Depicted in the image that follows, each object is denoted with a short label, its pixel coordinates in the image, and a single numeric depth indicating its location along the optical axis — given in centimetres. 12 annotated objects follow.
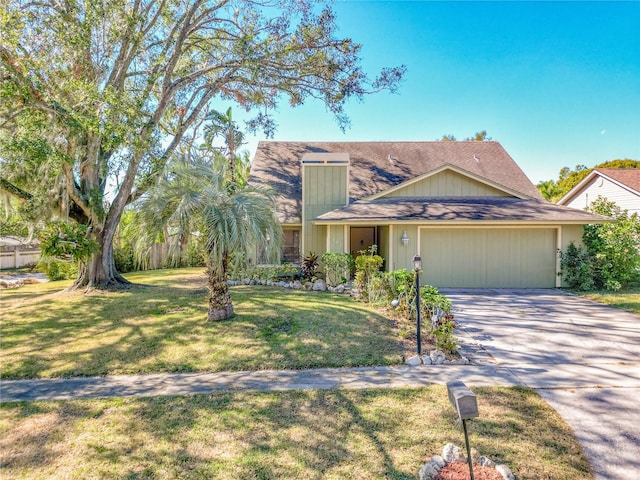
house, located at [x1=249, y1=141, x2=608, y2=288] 1124
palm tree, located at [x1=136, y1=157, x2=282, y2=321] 583
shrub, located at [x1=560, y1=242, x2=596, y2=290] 1078
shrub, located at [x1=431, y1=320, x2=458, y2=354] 537
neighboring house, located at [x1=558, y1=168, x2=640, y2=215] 1608
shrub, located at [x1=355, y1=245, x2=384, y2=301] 915
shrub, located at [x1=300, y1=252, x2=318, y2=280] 1204
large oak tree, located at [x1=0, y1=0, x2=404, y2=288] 780
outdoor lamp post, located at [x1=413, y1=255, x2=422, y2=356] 523
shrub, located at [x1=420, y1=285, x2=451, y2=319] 620
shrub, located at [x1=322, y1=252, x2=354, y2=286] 1121
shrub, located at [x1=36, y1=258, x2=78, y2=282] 1431
